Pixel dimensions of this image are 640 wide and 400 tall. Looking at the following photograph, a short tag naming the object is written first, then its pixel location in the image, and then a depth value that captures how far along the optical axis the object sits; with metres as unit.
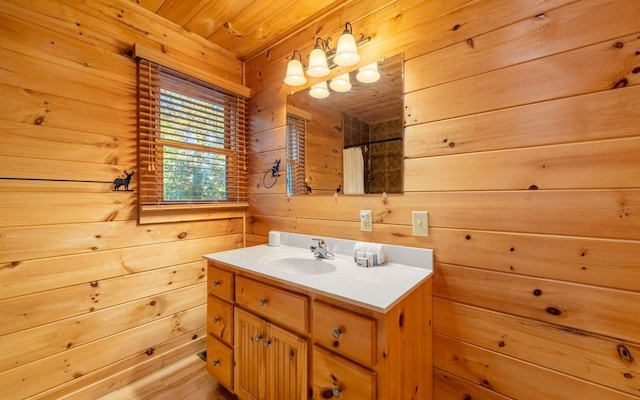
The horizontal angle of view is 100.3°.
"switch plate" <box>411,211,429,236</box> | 1.29
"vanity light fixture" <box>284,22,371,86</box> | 1.41
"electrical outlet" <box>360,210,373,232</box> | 1.48
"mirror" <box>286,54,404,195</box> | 1.40
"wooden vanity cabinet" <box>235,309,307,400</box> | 1.12
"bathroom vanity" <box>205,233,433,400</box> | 0.92
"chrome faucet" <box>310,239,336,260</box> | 1.55
